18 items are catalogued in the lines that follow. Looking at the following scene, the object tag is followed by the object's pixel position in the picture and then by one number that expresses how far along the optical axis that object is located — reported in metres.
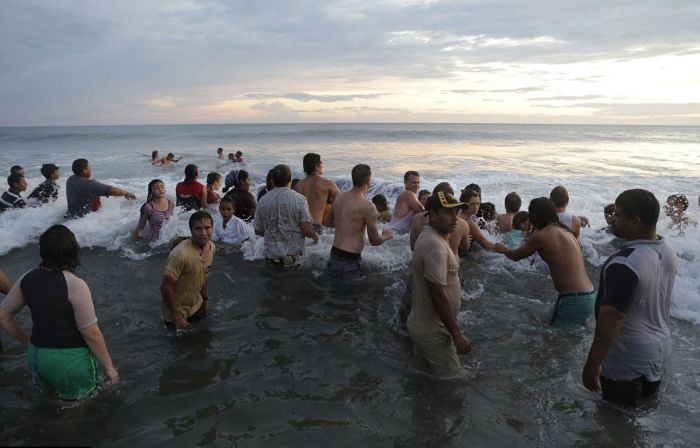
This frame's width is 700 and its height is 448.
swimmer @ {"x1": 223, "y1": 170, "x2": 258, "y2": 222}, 8.09
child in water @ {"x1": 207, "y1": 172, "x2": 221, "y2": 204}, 9.09
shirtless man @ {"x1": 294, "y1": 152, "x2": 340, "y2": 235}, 6.48
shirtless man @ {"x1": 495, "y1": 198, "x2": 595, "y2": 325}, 4.28
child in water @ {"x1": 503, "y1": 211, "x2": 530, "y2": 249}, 7.02
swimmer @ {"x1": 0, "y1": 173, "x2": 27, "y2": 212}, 8.82
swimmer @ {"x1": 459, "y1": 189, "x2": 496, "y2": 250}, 5.33
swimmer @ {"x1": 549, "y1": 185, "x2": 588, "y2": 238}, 6.45
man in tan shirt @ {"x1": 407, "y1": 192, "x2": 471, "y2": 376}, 3.40
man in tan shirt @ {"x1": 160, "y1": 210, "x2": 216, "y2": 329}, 4.21
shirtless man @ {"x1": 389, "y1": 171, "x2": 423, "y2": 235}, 7.25
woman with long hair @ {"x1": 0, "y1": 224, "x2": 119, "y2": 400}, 2.93
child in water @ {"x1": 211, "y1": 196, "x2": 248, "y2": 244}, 7.71
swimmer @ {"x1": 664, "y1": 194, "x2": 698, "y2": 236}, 8.45
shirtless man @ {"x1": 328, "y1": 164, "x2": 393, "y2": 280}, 5.46
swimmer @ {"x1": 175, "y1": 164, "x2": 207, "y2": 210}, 8.32
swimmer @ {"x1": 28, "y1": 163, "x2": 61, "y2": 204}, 9.88
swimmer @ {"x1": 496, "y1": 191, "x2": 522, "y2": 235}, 7.61
